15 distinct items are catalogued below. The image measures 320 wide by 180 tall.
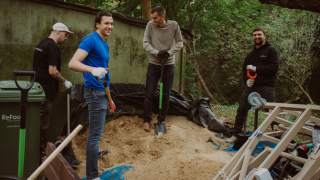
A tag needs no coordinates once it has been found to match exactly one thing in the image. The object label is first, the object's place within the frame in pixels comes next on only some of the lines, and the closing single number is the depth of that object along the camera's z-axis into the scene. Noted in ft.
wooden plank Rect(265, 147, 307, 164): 6.91
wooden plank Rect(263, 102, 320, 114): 7.53
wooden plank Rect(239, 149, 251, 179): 6.85
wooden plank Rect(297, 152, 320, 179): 6.10
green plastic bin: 8.20
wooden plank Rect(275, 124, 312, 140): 8.88
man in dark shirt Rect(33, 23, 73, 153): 11.30
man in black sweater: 13.10
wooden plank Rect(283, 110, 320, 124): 8.49
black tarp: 13.09
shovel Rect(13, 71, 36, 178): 6.75
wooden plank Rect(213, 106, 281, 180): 7.43
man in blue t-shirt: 8.16
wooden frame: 6.22
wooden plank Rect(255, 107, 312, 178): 6.78
